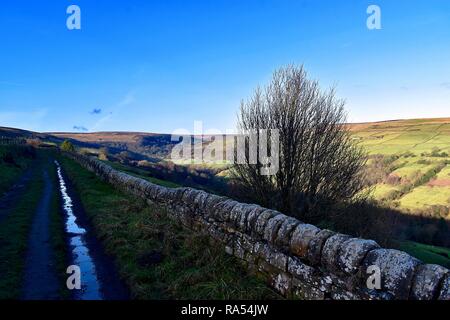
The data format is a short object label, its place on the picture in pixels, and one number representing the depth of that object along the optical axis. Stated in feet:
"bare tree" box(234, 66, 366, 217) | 50.52
